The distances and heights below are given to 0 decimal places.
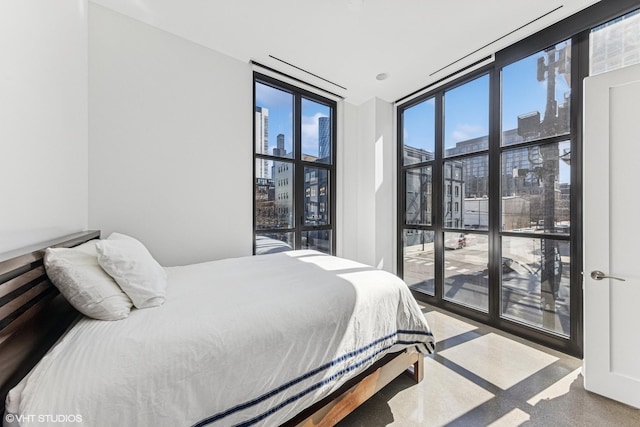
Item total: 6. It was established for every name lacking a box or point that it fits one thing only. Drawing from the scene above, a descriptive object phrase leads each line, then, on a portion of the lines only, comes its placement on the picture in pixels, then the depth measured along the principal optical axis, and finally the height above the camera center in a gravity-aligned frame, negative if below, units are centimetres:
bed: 74 -54
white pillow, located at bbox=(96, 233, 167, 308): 118 -31
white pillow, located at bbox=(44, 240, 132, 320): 105 -33
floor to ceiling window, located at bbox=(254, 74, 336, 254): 307 +61
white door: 157 -15
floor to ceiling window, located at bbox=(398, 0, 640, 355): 217 +35
